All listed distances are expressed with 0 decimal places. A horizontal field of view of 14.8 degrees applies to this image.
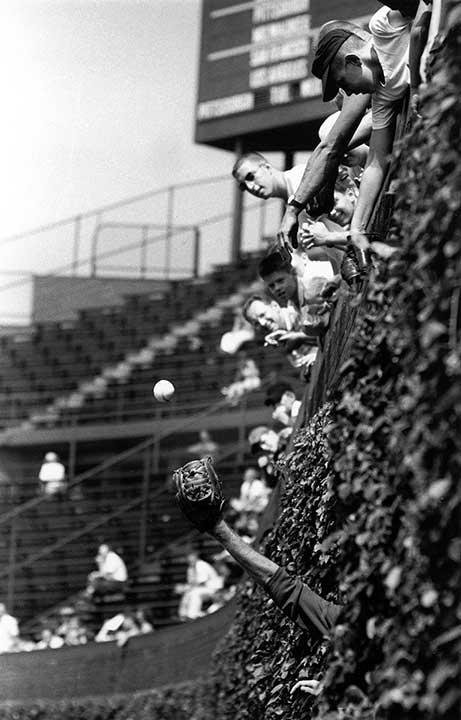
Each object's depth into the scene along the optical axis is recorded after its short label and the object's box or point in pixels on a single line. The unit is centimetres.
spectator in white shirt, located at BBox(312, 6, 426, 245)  748
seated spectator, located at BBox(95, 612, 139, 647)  2086
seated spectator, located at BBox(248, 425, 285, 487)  1254
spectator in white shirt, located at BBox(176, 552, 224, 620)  1925
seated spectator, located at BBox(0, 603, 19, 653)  2269
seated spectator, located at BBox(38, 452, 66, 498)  2770
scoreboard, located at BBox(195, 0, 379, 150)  3003
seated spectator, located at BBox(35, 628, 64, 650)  2228
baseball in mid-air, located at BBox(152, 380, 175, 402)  919
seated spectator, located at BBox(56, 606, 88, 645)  2211
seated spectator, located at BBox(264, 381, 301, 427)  1324
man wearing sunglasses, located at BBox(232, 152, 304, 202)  1028
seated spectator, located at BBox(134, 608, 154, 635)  2081
